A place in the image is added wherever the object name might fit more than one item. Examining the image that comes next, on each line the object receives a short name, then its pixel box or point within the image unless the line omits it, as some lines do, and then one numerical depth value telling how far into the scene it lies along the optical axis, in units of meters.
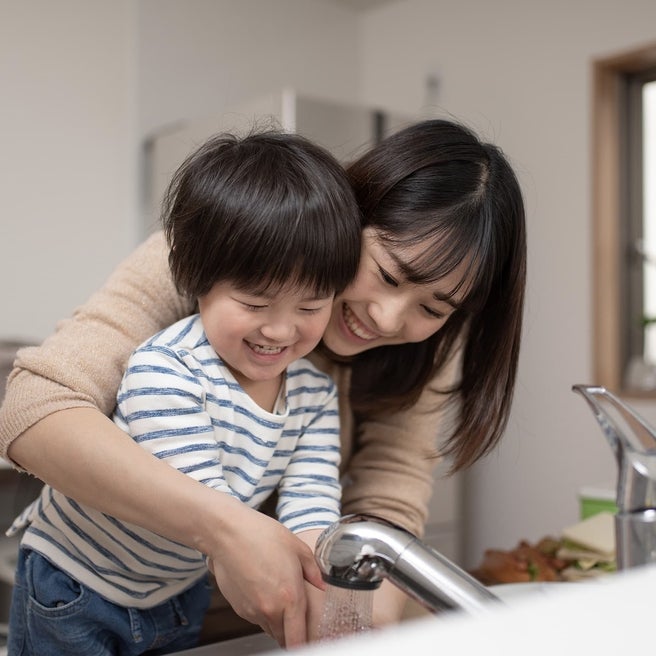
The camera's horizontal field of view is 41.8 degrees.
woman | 0.71
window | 2.97
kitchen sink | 0.80
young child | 0.81
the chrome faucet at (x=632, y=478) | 0.54
